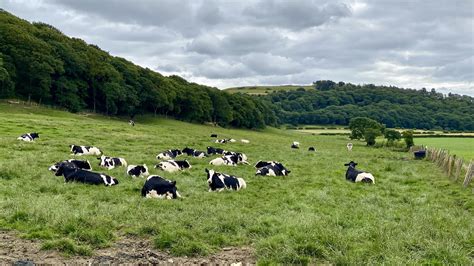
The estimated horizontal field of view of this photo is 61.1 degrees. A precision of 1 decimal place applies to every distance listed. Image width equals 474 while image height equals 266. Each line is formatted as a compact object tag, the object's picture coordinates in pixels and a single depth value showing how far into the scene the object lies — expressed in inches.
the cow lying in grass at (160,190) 487.5
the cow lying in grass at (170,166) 718.8
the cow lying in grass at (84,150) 848.3
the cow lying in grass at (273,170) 740.0
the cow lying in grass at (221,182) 568.4
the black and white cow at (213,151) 1063.0
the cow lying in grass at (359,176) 709.9
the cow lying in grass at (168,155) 888.9
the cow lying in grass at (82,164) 652.8
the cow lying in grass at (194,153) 996.2
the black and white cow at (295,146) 1776.3
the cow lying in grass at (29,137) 962.0
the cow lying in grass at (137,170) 639.8
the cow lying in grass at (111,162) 707.4
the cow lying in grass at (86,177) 544.7
